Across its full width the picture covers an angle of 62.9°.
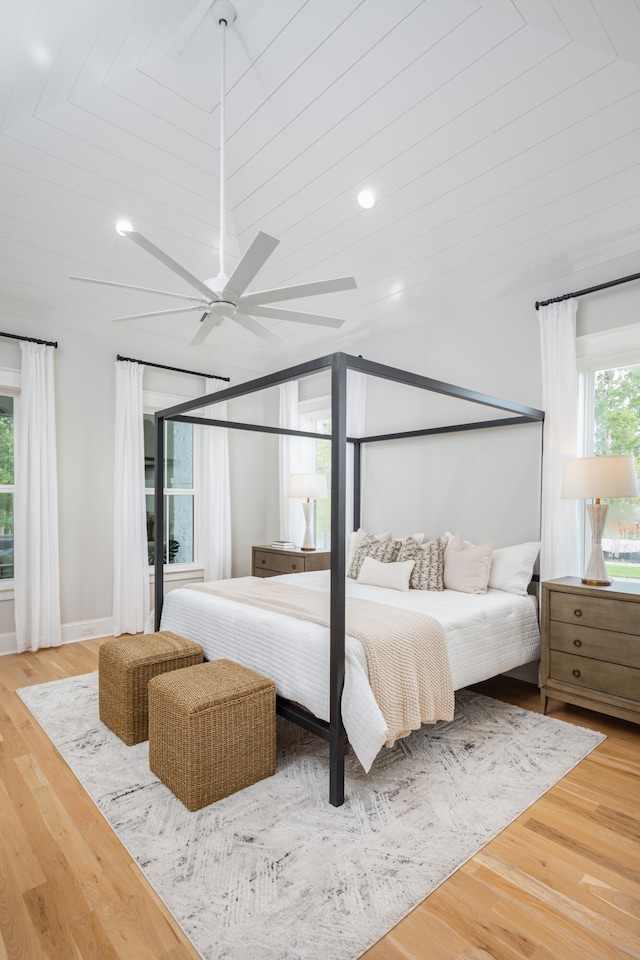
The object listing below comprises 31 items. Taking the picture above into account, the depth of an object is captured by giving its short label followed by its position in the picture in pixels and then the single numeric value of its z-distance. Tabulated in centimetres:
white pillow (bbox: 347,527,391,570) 390
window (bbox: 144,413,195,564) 500
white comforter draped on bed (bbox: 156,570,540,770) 206
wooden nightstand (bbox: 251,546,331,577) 440
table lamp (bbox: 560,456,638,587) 271
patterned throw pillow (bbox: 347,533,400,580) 355
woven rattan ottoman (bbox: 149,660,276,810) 200
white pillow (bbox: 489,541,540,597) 319
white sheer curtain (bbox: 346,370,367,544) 455
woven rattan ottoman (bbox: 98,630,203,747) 252
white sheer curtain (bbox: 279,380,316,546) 520
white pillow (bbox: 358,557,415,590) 332
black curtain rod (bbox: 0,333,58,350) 397
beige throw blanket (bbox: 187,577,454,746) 215
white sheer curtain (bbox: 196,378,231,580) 515
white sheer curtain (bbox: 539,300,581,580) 315
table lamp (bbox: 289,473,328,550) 456
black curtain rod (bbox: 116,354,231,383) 470
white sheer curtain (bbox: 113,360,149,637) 446
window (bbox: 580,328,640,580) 314
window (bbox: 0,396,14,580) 408
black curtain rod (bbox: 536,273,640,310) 292
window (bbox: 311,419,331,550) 510
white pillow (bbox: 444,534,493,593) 319
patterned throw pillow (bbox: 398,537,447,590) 330
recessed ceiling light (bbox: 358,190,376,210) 315
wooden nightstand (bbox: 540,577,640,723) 257
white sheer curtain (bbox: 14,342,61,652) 398
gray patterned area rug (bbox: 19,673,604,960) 148
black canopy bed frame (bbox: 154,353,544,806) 201
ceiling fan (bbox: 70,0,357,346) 207
